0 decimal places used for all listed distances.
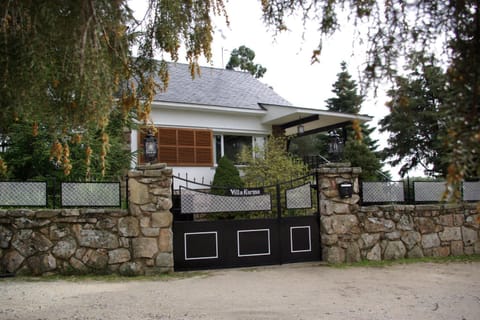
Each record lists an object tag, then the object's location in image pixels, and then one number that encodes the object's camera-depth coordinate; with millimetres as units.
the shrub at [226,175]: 12070
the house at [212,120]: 13492
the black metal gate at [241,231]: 8094
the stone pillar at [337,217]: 8773
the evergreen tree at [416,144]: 22438
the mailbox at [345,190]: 8820
